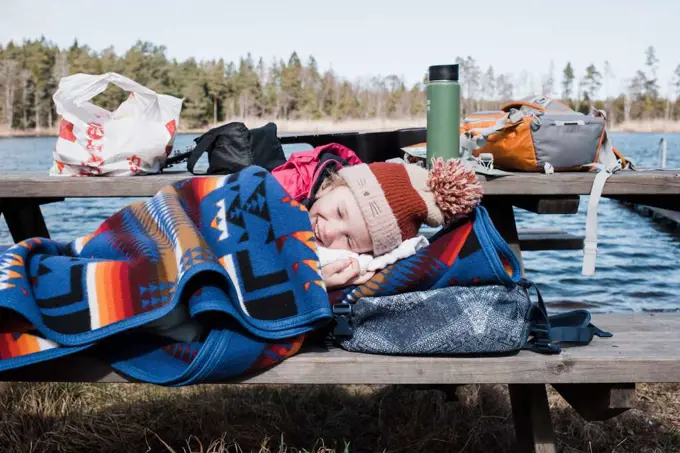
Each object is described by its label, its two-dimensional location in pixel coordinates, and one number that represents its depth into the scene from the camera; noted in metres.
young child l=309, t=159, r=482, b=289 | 1.86
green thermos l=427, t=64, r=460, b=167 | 2.74
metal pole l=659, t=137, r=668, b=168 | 10.40
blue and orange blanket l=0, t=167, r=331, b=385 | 1.62
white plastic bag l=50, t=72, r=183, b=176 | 3.04
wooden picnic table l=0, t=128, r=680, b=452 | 1.72
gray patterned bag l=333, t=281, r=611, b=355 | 1.75
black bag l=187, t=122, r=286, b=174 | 2.88
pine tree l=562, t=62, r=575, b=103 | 103.38
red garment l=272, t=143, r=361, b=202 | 2.05
